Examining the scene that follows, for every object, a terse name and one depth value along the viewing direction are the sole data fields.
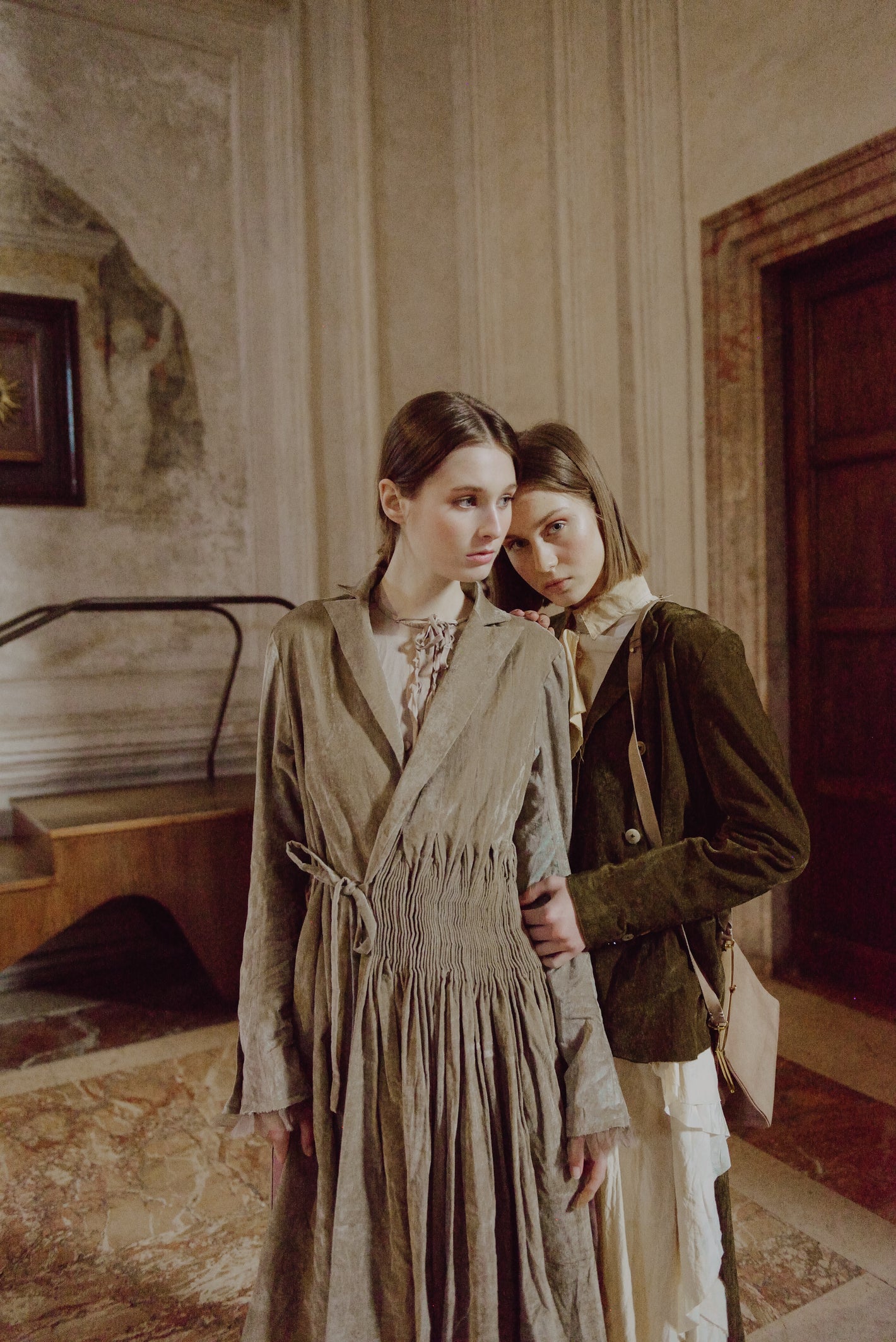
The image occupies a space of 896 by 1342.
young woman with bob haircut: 1.39
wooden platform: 3.43
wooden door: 3.51
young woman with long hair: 1.27
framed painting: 4.45
